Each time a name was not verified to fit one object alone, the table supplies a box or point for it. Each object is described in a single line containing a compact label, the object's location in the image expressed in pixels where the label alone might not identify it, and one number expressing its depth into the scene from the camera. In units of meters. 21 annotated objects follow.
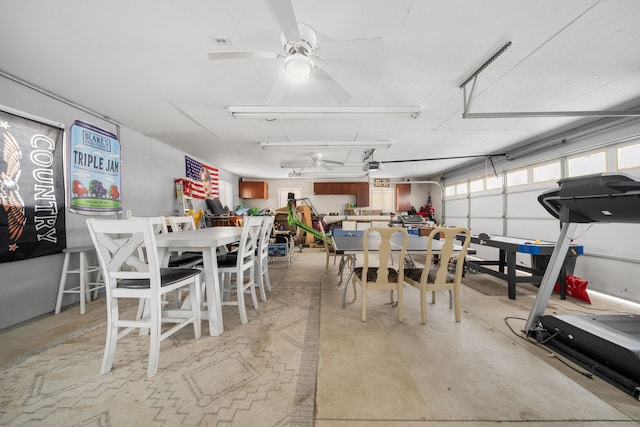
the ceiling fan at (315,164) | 5.18
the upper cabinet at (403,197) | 8.56
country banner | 2.22
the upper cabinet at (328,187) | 8.51
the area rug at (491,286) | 3.30
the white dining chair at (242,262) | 2.29
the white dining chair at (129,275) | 1.50
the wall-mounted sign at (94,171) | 2.84
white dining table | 1.89
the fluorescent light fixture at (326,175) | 7.14
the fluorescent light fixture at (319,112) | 2.80
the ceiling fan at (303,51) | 1.51
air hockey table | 3.02
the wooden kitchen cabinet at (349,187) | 8.52
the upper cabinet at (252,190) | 8.30
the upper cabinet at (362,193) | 8.48
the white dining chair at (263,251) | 2.86
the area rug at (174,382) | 1.24
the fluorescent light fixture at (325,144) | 4.26
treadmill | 1.46
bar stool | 2.56
